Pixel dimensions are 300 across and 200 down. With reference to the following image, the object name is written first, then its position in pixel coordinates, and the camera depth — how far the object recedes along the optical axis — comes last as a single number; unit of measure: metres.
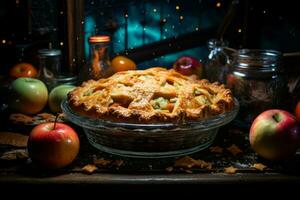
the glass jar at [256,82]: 1.55
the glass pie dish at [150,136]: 1.22
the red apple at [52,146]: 1.19
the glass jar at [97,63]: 1.85
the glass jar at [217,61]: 1.99
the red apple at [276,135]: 1.24
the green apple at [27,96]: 1.66
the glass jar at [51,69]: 1.87
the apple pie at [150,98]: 1.27
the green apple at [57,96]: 1.70
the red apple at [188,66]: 2.06
